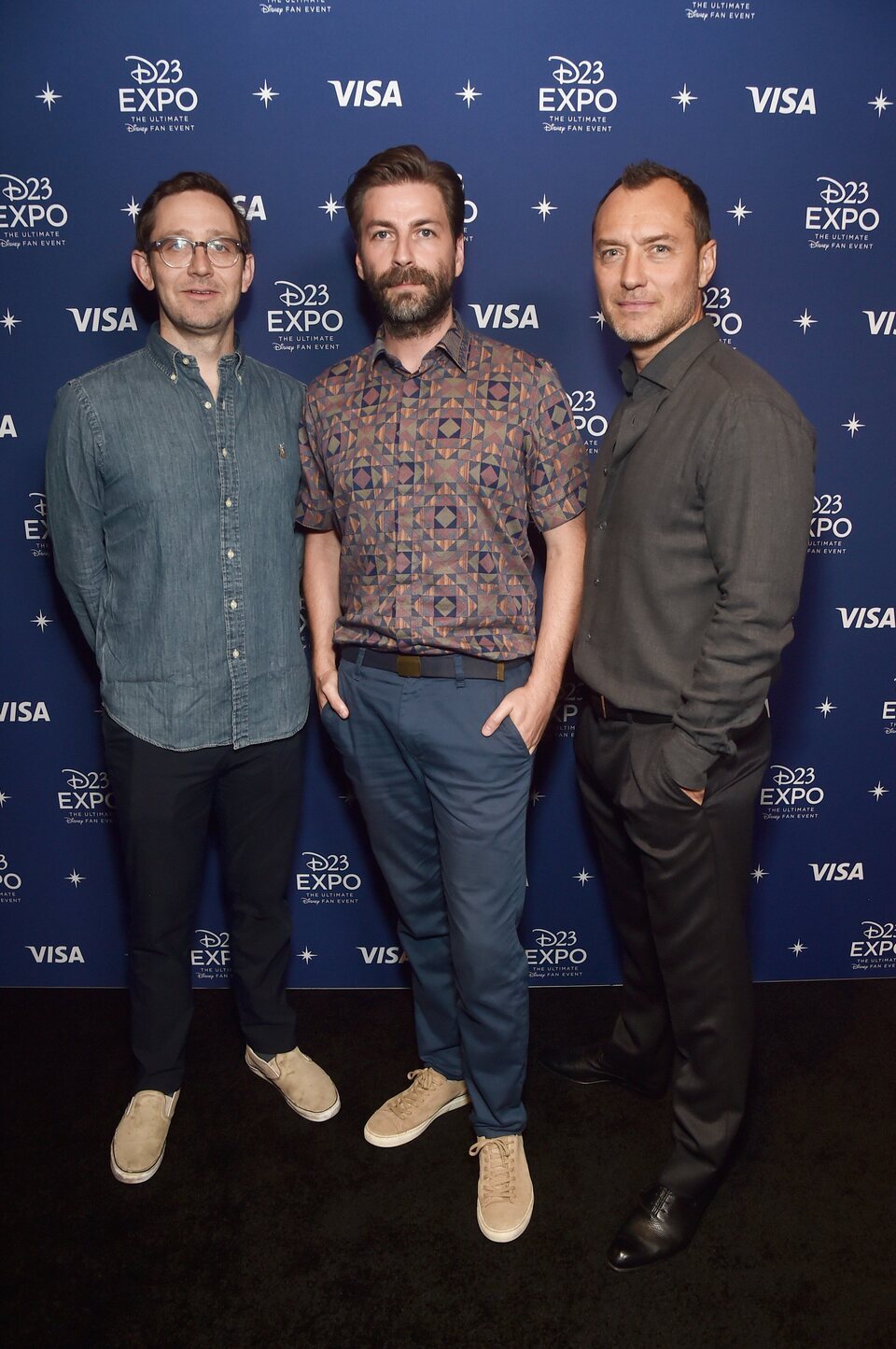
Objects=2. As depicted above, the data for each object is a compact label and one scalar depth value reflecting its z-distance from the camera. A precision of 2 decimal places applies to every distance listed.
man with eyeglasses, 2.08
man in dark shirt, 1.72
